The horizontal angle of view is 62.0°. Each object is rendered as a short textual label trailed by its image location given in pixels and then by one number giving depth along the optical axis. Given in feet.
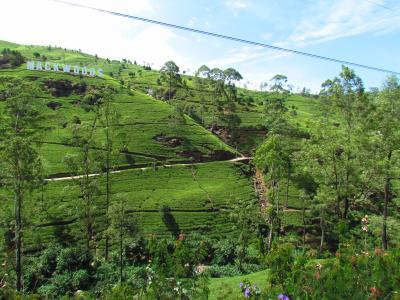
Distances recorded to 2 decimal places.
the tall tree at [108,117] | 128.48
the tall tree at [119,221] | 95.91
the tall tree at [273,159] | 125.29
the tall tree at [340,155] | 109.40
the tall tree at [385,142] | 92.02
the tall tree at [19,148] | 84.58
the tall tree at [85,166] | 120.85
